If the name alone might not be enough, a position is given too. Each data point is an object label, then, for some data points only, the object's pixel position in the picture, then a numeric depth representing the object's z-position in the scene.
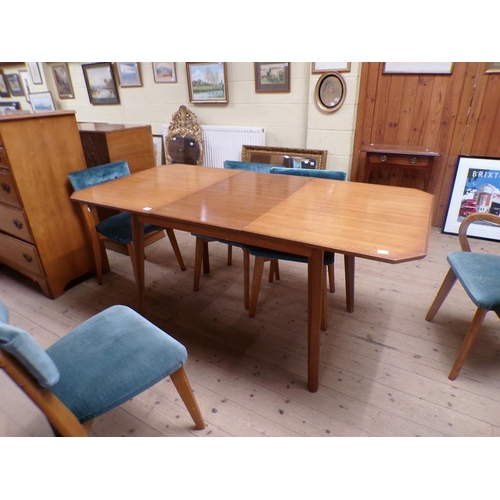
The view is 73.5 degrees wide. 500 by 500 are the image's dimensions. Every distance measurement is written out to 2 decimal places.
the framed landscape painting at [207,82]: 3.56
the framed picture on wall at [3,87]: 5.34
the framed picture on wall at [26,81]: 5.03
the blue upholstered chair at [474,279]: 1.41
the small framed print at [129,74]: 4.05
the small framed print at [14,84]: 5.20
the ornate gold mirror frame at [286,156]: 3.24
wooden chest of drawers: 1.86
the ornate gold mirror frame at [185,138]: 3.82
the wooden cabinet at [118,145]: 2.44
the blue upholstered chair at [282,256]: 1.69
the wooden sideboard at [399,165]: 2.72
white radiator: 3.60
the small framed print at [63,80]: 4.64
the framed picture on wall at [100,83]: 4.29
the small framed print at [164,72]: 3.82
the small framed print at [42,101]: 4.94
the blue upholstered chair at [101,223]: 2.07
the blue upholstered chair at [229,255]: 2.04
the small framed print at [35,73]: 4.80
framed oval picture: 2.98
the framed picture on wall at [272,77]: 3.24
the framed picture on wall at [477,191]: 2.75
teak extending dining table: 1.23
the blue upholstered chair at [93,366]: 0.82
